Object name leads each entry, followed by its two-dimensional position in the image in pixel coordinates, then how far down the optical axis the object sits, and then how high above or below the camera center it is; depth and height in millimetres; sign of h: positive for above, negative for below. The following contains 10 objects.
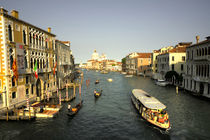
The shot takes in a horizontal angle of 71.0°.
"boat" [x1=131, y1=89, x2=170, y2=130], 20000 -6897
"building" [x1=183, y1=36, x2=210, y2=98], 32812 -819
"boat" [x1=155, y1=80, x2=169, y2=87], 56344 -6561
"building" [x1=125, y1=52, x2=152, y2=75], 110244 +1630
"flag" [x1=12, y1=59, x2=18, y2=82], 23750 -492
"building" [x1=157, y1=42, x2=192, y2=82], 59375 +2787
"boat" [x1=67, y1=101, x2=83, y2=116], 25309 -8056
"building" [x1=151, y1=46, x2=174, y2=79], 83625 +4423
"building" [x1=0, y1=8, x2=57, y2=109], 23578 +1257
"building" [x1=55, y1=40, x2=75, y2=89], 47656 +1273
